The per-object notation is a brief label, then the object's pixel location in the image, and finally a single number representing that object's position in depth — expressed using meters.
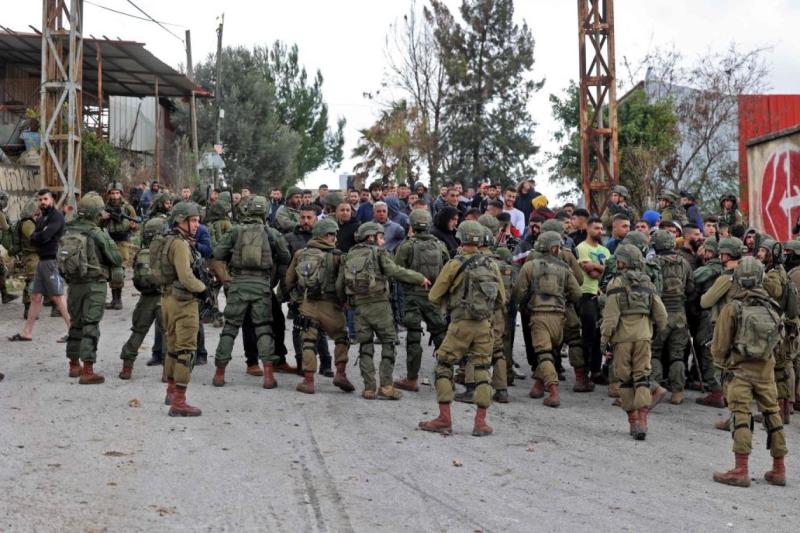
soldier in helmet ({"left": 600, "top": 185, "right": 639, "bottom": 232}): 14.44
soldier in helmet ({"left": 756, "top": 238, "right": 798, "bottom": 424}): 9.80
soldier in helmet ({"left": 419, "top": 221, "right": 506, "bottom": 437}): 9.14
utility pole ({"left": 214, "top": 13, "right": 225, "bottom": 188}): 34.17
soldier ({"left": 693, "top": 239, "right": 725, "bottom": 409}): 11.24
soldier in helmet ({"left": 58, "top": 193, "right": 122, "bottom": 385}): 10.56
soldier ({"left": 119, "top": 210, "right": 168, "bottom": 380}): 10.90
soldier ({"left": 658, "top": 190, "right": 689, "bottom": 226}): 14.13
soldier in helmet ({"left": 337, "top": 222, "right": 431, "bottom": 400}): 10.35
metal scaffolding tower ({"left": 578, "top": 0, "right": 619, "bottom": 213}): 19.69
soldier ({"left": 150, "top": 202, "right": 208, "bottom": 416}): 9.32
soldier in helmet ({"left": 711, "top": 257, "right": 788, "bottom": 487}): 8.07
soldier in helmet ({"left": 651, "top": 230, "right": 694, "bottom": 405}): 11.13
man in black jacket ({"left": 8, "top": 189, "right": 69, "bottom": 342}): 13.00
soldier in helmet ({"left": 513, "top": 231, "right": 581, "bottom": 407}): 10.62
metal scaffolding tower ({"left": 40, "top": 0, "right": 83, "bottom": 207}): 21.28
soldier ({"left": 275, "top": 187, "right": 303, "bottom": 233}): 12.93
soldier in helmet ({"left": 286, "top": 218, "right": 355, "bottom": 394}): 10.62
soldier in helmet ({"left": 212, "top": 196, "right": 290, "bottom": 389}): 10.71
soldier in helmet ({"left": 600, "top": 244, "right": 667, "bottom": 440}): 9.45
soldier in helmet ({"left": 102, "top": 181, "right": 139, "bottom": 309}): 15.34
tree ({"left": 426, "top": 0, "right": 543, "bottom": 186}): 48.69
